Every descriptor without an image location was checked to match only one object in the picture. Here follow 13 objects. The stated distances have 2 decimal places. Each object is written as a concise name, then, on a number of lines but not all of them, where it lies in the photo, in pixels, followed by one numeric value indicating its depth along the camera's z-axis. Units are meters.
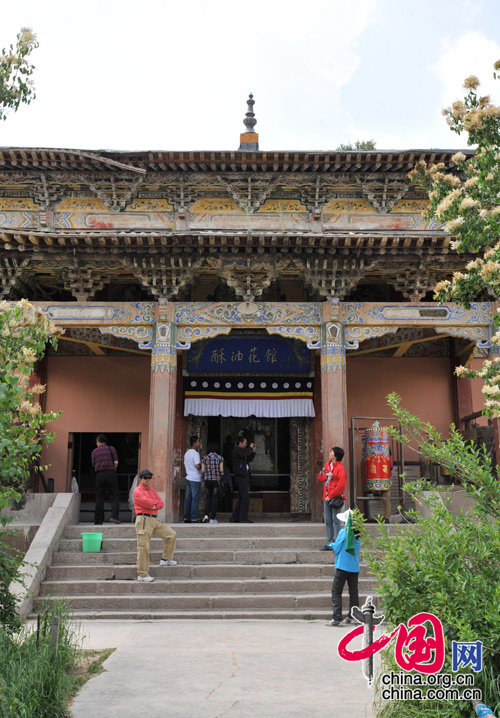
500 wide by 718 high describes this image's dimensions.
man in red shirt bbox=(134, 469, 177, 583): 9.27
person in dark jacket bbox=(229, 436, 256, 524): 12.09
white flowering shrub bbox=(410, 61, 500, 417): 7.01
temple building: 12.04
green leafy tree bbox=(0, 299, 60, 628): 5.40
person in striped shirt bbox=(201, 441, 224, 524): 12.38
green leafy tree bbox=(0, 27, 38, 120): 6.32
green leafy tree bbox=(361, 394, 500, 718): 4.07
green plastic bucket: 9.95
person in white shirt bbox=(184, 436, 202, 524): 12.31
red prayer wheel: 12.15
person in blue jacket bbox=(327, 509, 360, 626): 7.65
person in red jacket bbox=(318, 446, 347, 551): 9.76
